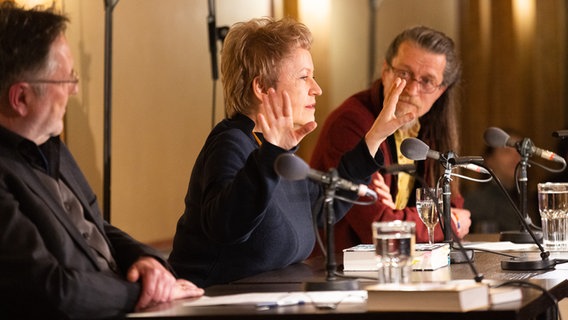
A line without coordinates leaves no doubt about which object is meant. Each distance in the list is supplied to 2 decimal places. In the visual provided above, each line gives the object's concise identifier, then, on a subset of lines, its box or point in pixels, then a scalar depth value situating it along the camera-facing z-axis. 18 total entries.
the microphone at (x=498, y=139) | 6.04
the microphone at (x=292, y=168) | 4.02
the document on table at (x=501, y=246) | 6.40
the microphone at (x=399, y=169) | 4.32
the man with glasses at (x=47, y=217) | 3.85
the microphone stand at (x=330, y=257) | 4.18
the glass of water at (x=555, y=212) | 6.18
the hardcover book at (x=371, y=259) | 5.27
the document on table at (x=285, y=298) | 4.02
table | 3.69
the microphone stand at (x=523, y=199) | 6.47
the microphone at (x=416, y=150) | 5.31
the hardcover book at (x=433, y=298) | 3.70
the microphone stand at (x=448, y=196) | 5.62
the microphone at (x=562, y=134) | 6.47
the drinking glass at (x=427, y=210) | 5.88
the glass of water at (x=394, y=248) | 4.25
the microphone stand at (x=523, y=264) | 5.24
